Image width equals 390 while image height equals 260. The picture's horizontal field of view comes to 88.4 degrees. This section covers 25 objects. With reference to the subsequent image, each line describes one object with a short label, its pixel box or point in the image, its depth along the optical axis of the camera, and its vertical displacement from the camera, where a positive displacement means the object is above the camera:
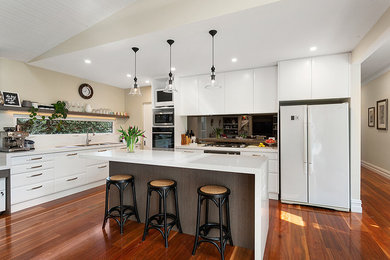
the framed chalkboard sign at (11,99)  3.40 +0.54
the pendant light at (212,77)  2.40 +0.68
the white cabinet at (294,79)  3.37 +0.87
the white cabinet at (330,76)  3.15 +0.86
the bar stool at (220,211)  1.93 -0.83
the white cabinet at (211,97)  4.19 +0.70
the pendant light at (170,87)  2.67 +0.59
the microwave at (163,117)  4.46 +0.29
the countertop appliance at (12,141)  3.15 -0.17
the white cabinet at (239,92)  3.95 +0.77
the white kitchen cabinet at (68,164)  3.65 -0.64
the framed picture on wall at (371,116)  5.54 +0.38
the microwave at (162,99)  4.48 +0.72
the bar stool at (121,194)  2.46 -0.80
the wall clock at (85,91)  4.62 +0.93
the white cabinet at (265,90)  3.75 +0.75
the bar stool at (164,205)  2.19 -0.87
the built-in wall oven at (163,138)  4.48 -0.18
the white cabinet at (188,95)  4.43 +0.79
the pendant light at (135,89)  2.88 +0.60
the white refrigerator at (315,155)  3.08 -0.40
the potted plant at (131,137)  2.80 -0.10
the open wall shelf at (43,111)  3.35 +0.36
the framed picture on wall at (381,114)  4.86 +0.39
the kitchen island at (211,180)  1.82 -0.58
